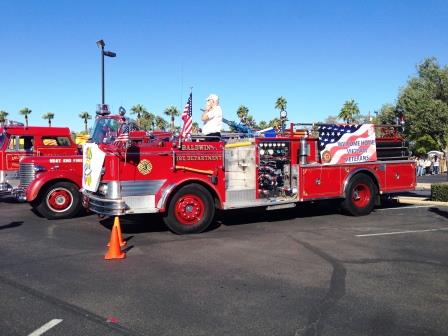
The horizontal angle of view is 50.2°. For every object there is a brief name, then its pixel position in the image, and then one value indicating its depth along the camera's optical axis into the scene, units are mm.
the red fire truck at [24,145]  13562
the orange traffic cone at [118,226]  7020
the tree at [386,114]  33762
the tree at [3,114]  77912
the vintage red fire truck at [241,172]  8438
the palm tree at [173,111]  72438
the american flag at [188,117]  9398
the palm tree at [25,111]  78500
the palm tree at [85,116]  79881
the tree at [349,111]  61325
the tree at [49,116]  82562
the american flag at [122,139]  8234
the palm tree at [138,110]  76688
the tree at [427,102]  30984
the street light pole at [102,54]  18016
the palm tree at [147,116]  69769
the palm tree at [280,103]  68375
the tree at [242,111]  71638
